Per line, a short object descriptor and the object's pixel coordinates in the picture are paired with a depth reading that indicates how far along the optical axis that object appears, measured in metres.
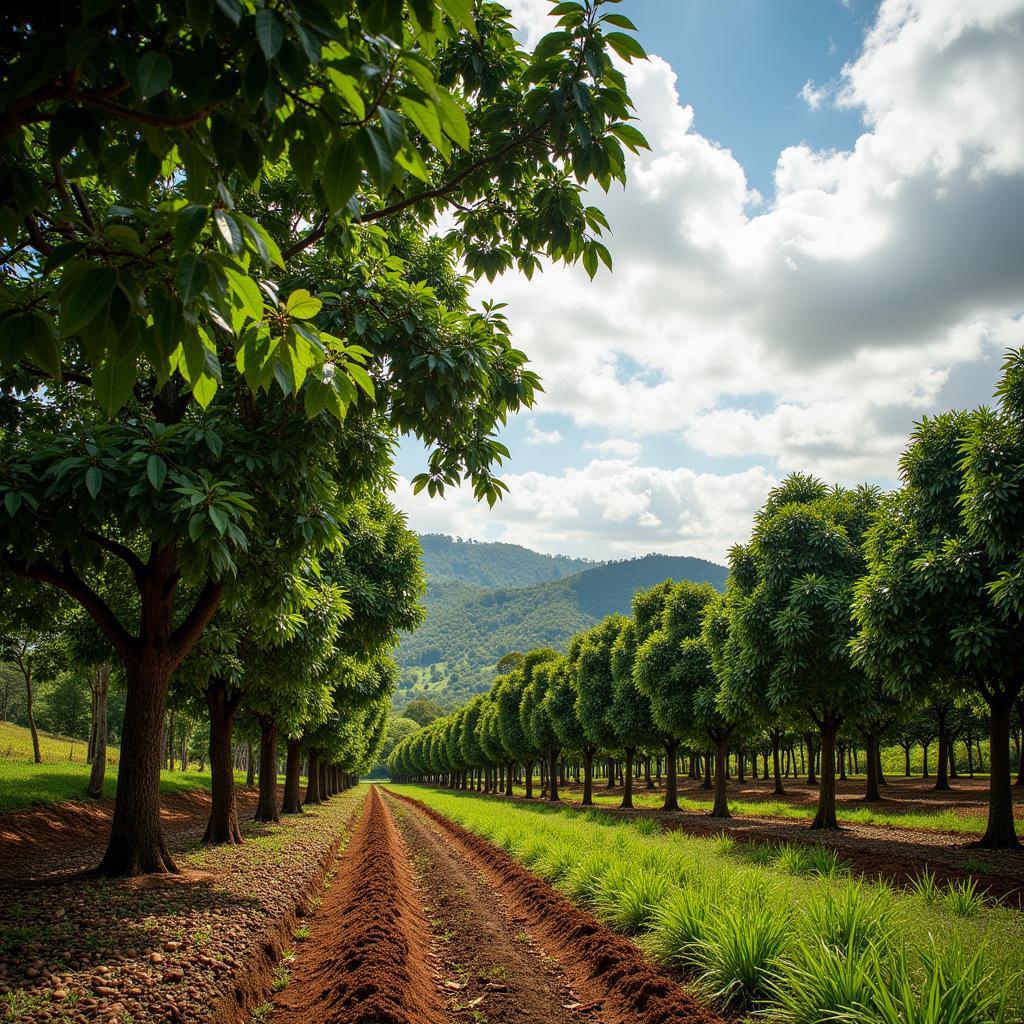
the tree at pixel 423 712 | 182.75
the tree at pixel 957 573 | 12.59
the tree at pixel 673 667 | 26.70
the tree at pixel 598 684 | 34.12
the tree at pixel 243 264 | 1.93
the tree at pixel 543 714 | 41.81
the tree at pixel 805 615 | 18.03
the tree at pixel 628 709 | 31.06
